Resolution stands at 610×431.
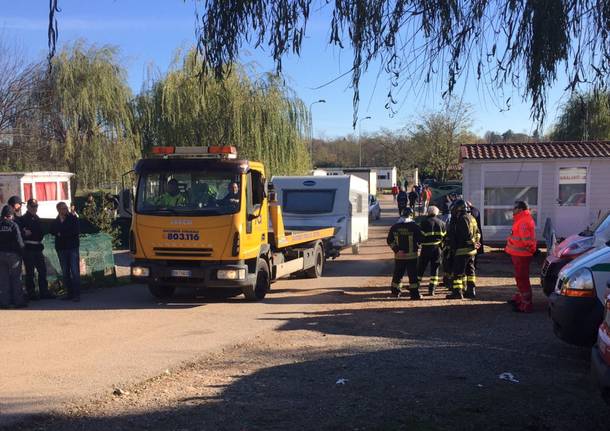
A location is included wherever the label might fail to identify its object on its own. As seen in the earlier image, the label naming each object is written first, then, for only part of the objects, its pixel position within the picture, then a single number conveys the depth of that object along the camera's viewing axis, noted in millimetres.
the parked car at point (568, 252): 9727
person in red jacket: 9758
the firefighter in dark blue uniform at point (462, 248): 10961
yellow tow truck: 10266
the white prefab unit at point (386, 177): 55969
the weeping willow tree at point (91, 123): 27312
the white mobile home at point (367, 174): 37344
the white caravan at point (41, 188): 20828
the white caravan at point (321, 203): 15820
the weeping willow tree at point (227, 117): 24109
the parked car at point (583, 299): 6148
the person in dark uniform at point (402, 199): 30780
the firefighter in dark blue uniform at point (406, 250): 11203
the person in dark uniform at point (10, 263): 10250
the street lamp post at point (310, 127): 26922
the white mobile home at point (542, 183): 16156
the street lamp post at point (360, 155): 65300
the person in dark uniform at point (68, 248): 11008
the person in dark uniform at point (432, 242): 11430
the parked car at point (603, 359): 4312
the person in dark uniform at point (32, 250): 10922
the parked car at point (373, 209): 32631
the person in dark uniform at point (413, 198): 33312
